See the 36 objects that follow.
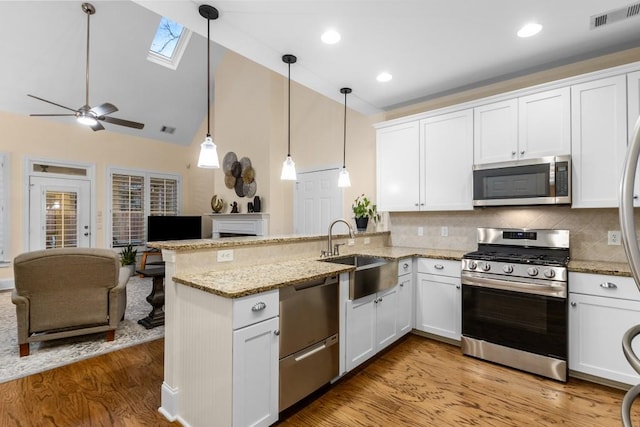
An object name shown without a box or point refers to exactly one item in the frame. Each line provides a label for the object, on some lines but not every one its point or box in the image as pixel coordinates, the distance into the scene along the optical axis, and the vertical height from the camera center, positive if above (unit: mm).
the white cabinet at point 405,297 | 3080 -821
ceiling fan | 3885 +1258
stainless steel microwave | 2656 +306
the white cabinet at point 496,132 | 2965 +817
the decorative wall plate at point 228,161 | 6371 +1103
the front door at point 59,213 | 5621 +24
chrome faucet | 3007 -335
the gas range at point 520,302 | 2439 -715
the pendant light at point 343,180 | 3159 +356
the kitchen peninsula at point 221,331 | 1656 -662
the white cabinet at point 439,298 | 3045 -824
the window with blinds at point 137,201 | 6645 +297
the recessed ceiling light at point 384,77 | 3189 +1430
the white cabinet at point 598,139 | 2480 +630
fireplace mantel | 5609 -170
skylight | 5691 +3164
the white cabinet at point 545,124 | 2697 +820
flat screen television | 6717 -286
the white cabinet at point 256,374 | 1646 -873
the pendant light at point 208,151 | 2098 +428
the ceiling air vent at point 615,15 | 2198 +1454
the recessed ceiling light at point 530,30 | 2383 +1445
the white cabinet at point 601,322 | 2244 -778
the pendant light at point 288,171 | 2721 +383
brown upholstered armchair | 2863 -764
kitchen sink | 2420 -504
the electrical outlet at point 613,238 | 2709 -185
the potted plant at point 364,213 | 3866 +31
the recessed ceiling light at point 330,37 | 2447 +1421
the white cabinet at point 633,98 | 2406 +910
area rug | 2697 -1306
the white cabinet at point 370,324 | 2441 -924
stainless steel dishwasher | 1916 -803
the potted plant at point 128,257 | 6219 -849
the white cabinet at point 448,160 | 3240 +590
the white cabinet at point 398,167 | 3598 +574
